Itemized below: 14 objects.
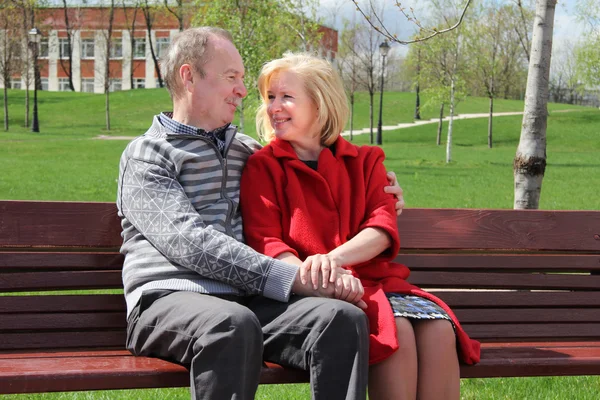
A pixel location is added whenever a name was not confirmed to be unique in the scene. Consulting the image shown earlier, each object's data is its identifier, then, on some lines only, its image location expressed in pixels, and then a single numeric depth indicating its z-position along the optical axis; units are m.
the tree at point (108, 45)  38.50
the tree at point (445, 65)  28.17
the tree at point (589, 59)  38.69
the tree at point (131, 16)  54.61
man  2.67
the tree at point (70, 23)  53.64
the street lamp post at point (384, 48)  27.06
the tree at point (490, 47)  33.22
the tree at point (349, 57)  38.59
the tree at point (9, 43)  37.09
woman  2.92
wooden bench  2.92
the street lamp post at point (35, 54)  35.94
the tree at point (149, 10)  53.25
